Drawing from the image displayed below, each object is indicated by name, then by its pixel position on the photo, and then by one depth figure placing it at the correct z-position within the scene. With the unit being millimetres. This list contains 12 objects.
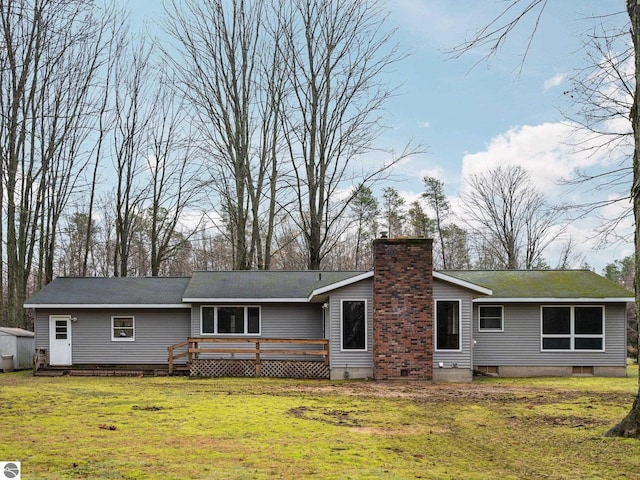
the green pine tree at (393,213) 46375
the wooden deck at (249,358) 20516
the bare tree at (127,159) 33000
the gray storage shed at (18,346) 23453
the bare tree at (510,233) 42500
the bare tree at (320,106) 32281
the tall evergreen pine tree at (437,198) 44625
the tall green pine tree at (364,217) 43531
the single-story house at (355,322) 19406
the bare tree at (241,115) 32656
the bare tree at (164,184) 34134
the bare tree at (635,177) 9273
